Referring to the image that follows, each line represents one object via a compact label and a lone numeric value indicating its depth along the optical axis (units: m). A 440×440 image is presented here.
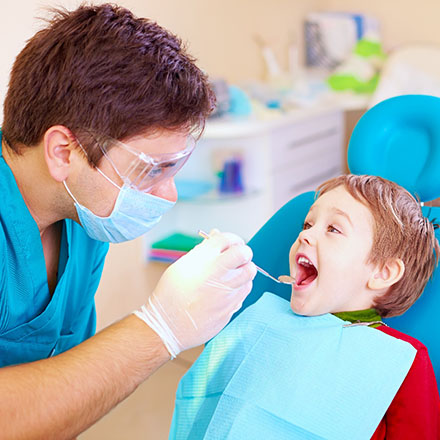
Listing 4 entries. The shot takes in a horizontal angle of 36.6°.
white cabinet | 2.89
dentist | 1.07
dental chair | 1.43
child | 1.16
